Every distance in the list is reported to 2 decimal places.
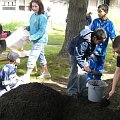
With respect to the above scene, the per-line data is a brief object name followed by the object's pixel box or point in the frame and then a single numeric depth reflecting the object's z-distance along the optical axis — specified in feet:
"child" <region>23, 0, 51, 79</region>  15.16
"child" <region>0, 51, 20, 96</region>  11.87
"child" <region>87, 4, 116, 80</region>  14.79
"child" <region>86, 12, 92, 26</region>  37.21
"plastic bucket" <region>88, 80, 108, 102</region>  12.86
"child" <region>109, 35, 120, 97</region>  10.57
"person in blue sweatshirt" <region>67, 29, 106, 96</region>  12.31
